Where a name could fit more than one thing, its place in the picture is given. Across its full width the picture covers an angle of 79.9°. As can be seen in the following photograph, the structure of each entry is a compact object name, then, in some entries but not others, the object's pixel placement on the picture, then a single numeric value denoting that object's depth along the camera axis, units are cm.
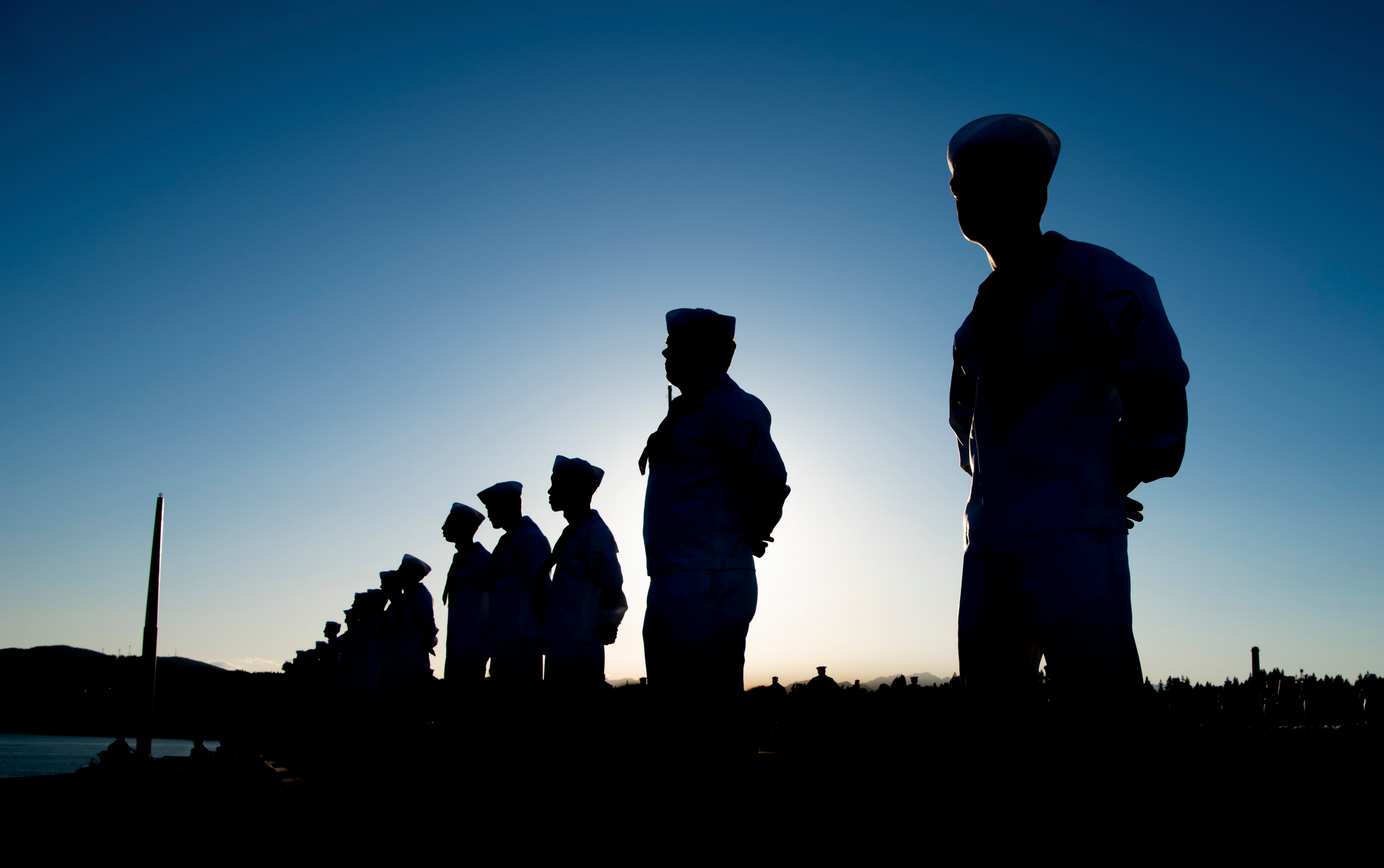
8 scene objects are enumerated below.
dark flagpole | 2148
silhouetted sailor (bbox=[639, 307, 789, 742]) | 382
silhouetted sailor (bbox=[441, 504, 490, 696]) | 1128
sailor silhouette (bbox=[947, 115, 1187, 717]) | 224
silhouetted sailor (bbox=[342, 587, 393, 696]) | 1920
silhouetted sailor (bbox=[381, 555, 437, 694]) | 1595
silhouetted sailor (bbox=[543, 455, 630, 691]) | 877
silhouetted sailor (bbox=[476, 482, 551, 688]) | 941
